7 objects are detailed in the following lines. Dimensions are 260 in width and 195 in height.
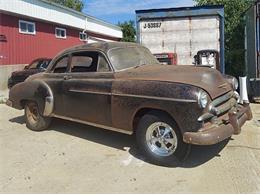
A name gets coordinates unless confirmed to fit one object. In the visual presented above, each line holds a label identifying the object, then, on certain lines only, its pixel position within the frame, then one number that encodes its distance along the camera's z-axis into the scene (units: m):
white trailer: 6.43
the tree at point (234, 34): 9.29
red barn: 10.78
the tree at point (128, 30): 23.45
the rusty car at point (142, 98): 3.15
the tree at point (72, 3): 27.14
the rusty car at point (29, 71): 9.57
